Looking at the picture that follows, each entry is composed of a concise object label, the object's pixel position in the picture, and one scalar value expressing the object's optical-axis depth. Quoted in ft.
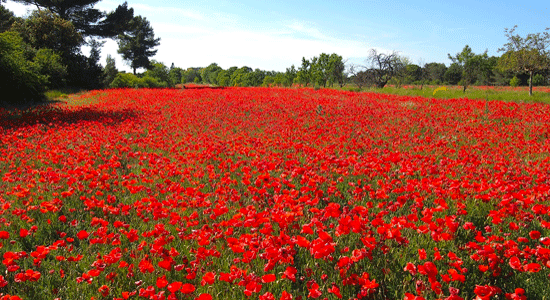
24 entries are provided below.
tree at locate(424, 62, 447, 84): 215.06
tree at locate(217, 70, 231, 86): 250.57
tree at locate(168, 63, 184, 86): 131.43
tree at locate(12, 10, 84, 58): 86.74
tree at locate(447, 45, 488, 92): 140.05
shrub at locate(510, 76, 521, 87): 163.32
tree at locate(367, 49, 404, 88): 138.10
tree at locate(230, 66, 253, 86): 201.41
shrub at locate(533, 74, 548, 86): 177.93
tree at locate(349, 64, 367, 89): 139.88
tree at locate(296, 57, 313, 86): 165.70
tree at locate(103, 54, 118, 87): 107.96
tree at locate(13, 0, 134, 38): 104.01
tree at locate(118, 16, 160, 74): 156.97
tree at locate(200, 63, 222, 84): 314.96
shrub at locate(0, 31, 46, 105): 42.47
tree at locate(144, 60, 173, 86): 124.67
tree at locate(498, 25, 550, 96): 71.92
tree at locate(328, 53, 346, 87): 159.47
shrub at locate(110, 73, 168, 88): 102.12
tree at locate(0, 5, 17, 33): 117.91
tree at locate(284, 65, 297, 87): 174.46
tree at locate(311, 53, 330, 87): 156.87
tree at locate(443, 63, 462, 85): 206.49
